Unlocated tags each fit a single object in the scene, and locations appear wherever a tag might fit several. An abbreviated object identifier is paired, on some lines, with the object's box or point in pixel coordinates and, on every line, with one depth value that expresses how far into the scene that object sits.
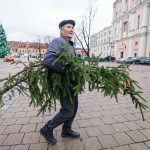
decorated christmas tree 55.66
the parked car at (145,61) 31.28
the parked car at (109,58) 43.79
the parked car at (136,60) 33.26
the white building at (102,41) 62.16
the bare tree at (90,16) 28.01
